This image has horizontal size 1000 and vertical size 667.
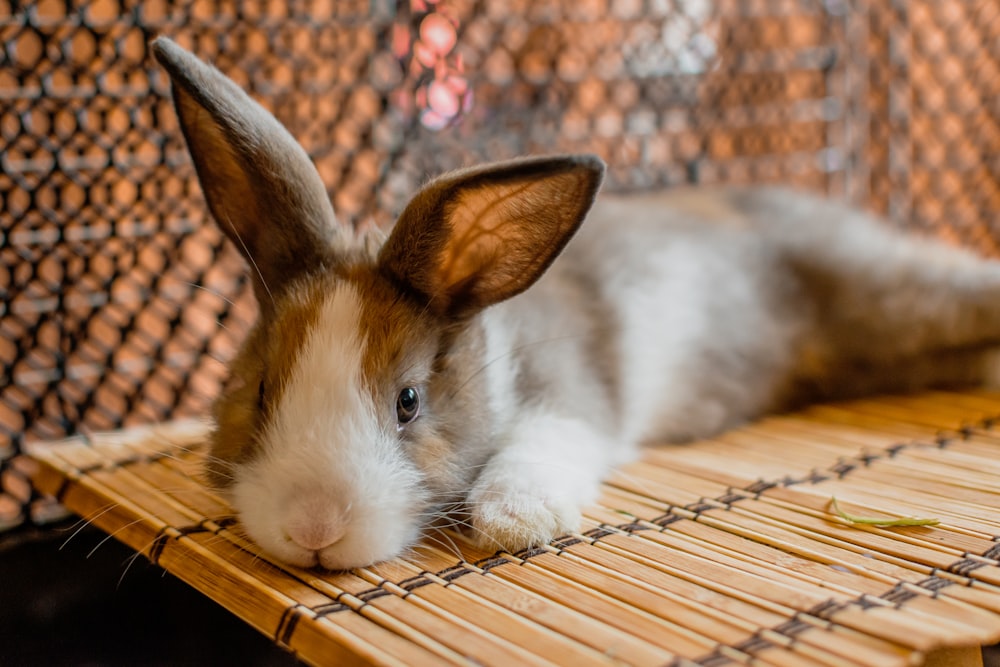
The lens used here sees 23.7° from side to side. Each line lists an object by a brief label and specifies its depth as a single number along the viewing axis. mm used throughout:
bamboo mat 545
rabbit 585
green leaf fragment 597
